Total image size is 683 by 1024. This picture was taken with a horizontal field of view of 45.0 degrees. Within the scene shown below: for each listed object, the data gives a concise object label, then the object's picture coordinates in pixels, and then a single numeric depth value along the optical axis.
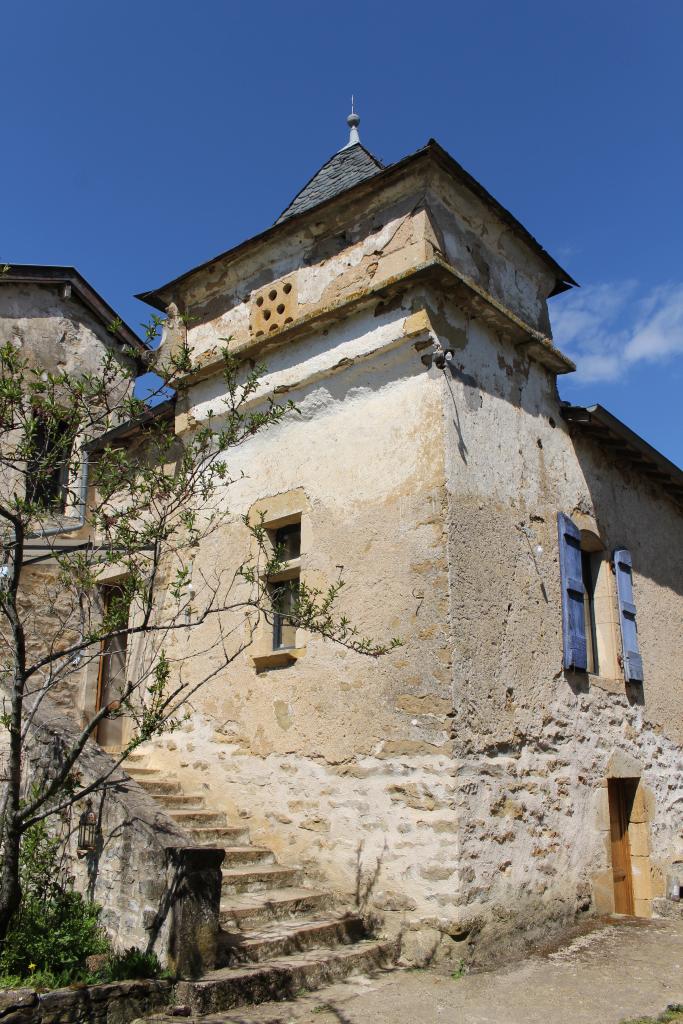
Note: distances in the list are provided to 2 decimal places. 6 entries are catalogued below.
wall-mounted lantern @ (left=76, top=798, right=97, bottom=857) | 5.24
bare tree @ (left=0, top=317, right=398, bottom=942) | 4.34
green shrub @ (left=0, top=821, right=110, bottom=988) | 4.48
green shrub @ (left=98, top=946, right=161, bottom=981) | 4.49
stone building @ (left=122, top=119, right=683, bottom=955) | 5.77
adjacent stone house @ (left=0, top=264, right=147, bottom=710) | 10.41
